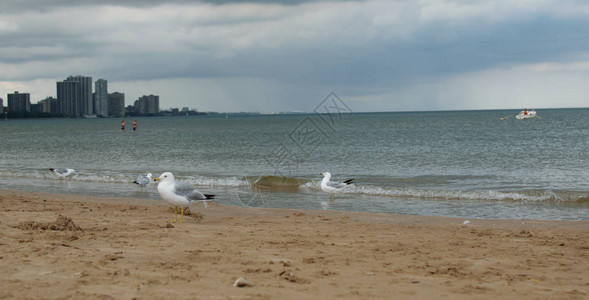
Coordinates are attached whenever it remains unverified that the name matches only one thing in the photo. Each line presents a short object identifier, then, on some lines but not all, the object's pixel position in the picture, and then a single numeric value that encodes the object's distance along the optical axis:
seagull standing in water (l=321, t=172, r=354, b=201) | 16.97
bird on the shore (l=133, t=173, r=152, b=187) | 18.75
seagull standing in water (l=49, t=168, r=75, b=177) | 23.58
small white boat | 96.56
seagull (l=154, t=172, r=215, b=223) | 10.97
